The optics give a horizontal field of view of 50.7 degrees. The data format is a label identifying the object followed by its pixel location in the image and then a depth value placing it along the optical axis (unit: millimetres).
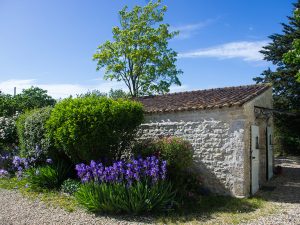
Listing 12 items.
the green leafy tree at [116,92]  33025
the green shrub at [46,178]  10195
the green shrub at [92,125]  9266
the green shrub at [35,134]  10859
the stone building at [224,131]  9578
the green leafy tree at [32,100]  21823
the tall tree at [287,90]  22047
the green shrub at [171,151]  9117
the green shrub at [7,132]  14766
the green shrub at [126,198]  7453
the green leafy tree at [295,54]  11547
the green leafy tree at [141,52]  26250
